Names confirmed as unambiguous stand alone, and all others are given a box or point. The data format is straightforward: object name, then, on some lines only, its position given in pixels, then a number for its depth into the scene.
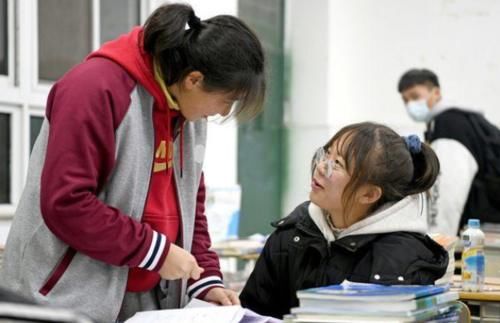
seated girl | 2.66
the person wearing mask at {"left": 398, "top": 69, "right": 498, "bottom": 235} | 4.58
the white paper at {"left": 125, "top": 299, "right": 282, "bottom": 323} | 2.40
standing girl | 2.35
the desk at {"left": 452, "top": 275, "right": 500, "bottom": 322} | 3.04
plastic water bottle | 3.12
